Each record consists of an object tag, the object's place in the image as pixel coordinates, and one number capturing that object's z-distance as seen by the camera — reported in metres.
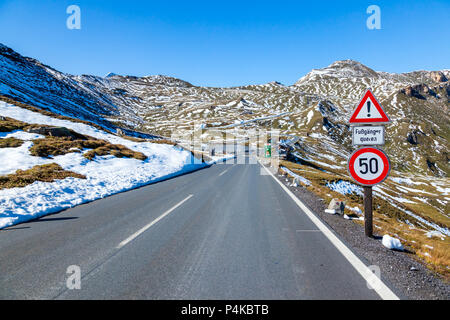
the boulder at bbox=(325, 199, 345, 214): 7.57
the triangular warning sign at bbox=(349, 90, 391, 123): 5.14
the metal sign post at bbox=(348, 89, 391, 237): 4.98
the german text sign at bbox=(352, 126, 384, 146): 5.07
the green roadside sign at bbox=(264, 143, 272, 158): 42.47
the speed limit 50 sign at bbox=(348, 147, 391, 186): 4.93
